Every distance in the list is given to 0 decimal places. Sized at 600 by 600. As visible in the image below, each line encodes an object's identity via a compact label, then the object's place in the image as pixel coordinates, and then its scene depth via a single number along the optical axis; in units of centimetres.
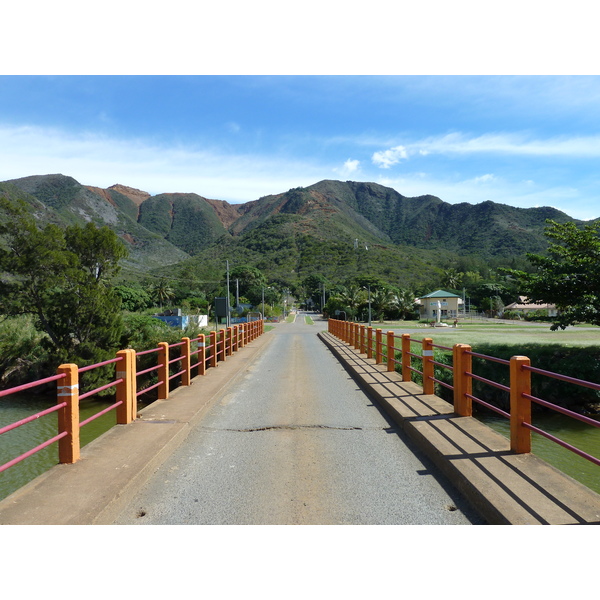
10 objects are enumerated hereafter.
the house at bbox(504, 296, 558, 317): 8155
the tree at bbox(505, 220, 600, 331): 2023
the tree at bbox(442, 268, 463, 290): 11812
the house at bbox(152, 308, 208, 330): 5968
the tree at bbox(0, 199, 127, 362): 2838
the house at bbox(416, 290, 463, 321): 7838
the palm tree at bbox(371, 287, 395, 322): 7138
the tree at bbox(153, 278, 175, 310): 10306
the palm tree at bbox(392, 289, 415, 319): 7281
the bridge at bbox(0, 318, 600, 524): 397
